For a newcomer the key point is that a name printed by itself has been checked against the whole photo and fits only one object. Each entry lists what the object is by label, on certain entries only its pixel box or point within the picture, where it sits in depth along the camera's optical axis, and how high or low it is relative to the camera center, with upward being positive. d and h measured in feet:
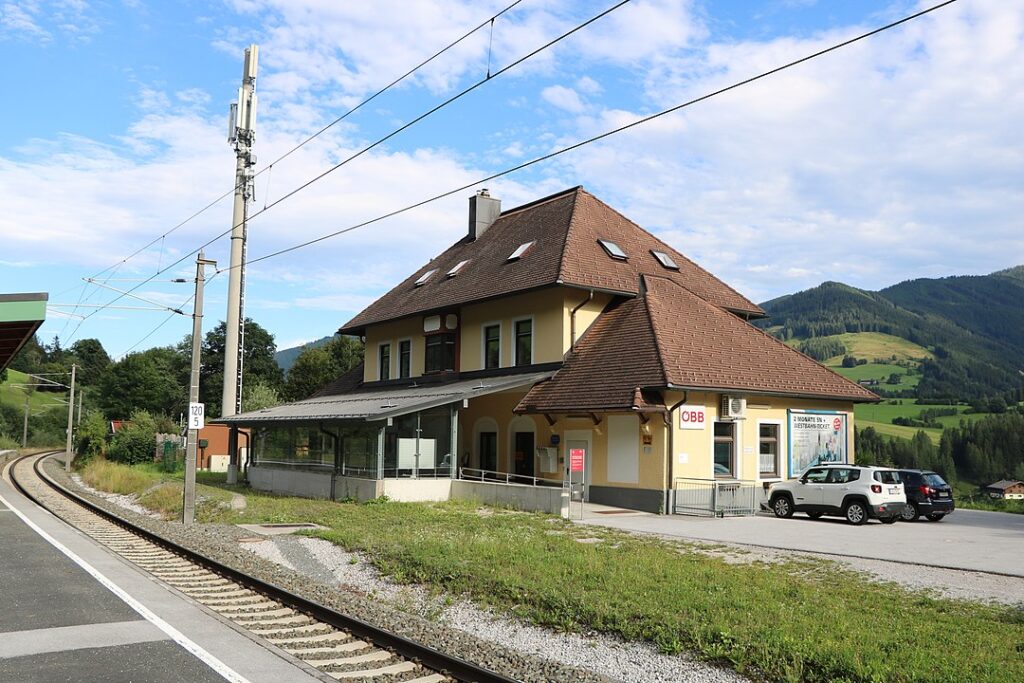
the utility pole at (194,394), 69.31 +1.72
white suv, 69.36 -5.65
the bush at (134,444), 160.66 -5.60
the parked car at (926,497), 74.33 -6.11
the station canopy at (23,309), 59.06 +7.16
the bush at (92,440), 167.73 -5.17
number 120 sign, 68.90 -0.14
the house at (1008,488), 207.21 -14.79
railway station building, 79.56 +2.62
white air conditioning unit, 81.20 +1.47
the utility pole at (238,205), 123.24 +31.86
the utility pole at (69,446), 153.89 -6.12
